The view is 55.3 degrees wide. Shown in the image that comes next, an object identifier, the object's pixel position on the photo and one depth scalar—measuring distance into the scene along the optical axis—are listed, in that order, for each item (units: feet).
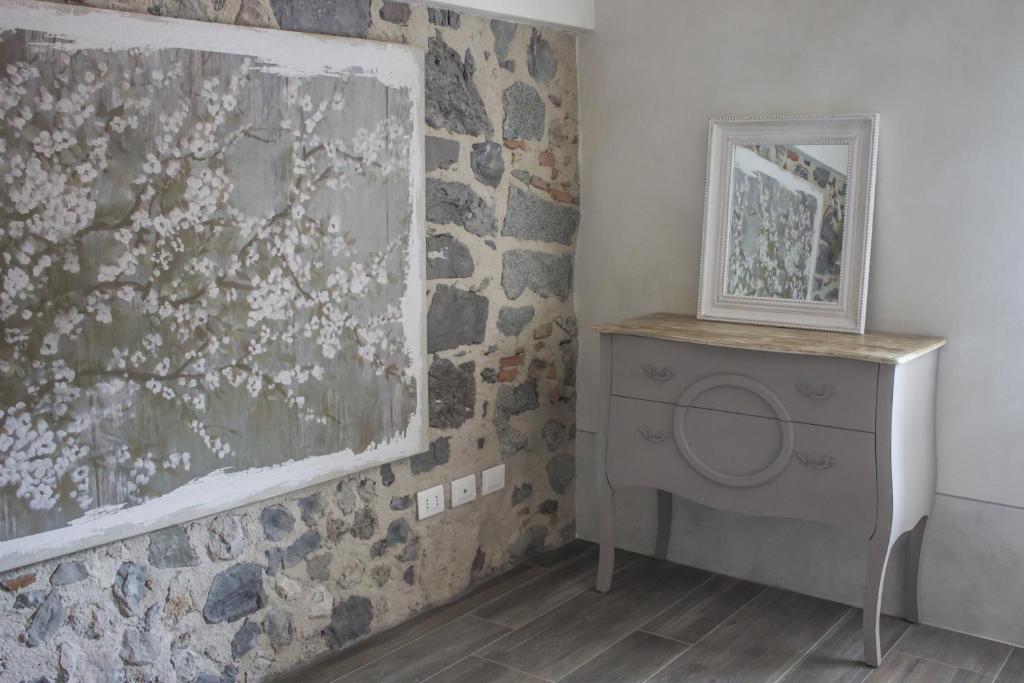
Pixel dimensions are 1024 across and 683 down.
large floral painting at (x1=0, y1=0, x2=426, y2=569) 7.02
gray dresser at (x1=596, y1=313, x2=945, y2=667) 8.83
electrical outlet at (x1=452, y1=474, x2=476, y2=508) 10.73
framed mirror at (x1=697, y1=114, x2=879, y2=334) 9.87
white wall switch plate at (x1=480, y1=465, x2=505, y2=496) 11.16
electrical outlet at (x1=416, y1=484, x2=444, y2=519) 10.28
